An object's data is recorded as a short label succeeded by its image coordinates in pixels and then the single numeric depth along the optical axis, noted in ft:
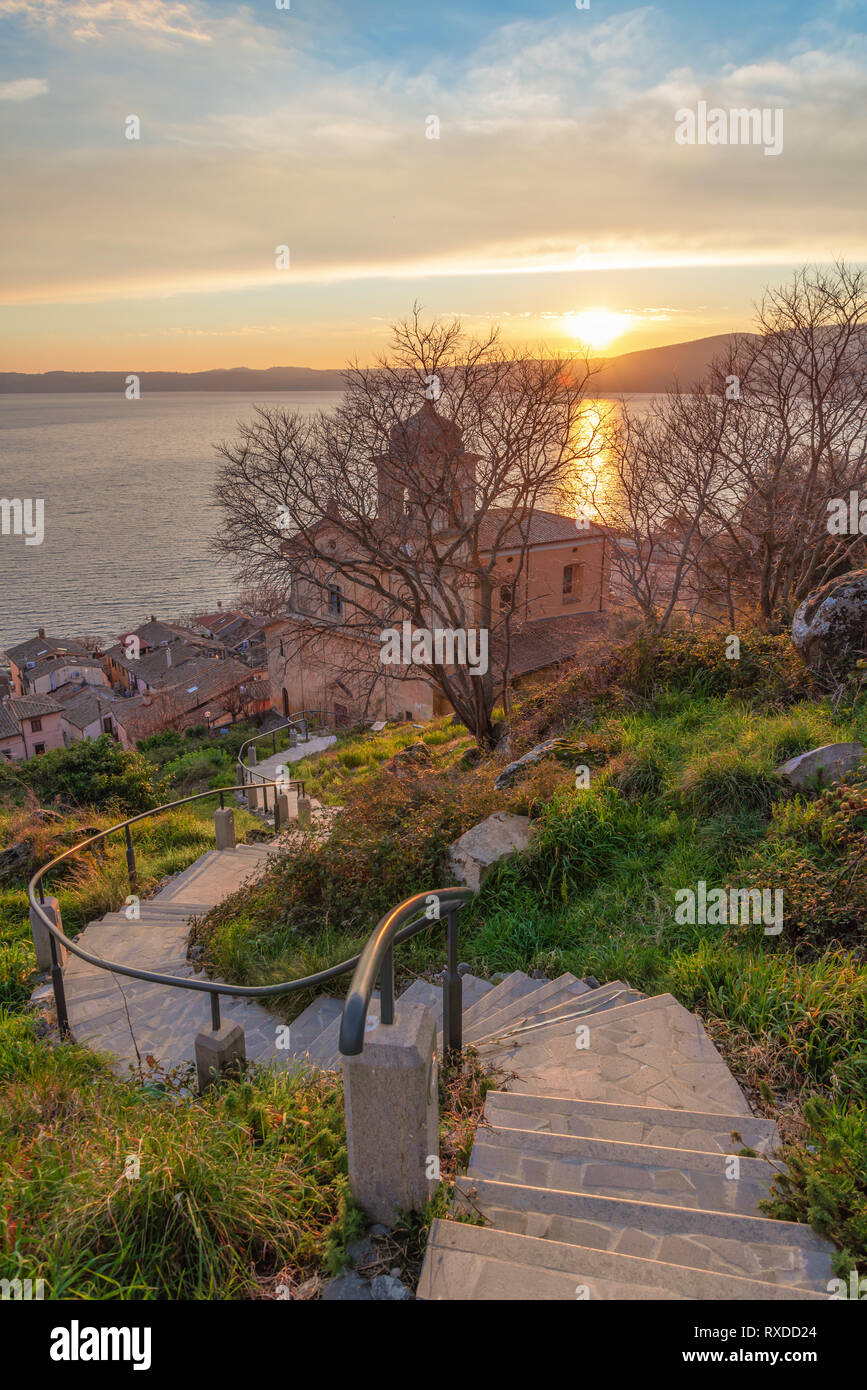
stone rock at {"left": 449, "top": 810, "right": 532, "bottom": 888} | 22.15
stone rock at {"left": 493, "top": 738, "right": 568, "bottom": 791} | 28.30
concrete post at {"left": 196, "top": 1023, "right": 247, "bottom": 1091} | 13.55
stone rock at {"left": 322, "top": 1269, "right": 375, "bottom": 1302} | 8.36
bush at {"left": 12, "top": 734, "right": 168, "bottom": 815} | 44.45
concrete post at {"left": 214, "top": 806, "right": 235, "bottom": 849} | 33.96
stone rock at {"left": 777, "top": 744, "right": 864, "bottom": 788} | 20.88
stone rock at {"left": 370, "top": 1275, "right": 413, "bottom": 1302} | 8.30
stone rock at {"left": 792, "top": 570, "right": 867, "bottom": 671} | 26.94
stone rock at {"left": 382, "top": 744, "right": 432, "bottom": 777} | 45.65
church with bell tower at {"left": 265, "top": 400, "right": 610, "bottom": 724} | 48.91
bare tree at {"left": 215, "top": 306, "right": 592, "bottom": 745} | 47.24
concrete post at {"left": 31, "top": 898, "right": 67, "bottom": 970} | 22.39
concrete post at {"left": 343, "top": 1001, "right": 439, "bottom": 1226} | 9.12
